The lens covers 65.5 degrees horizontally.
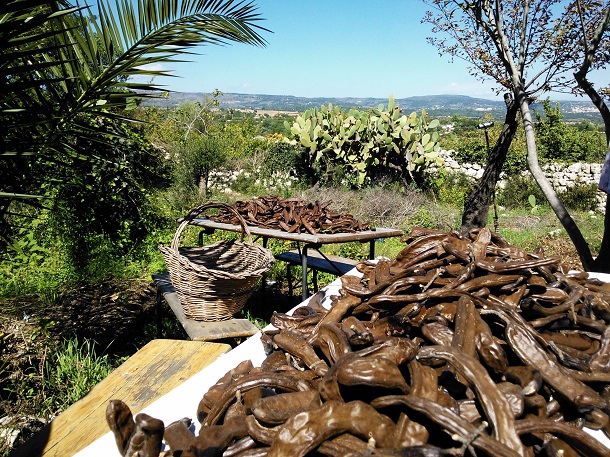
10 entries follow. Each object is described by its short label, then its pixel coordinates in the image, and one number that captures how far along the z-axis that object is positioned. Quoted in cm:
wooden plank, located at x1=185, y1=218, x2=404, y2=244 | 358
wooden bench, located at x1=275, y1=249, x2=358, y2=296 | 448
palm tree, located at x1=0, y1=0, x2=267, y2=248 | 231
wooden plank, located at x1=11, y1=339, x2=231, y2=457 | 147
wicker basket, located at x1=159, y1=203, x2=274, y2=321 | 310
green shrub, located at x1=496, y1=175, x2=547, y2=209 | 1230
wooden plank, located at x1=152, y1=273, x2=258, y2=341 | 298
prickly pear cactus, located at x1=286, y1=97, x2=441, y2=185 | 1166
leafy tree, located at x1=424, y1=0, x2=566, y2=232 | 414
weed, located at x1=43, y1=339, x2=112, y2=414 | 289
